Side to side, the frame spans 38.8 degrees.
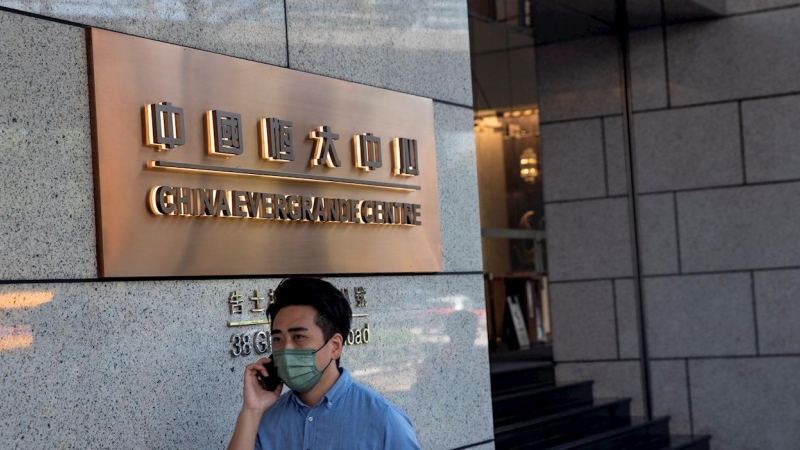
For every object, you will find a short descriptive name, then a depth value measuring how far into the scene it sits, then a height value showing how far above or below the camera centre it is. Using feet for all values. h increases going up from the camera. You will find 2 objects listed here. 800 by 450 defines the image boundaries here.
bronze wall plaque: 12.43 +1.29
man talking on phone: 11.26 -1.30
